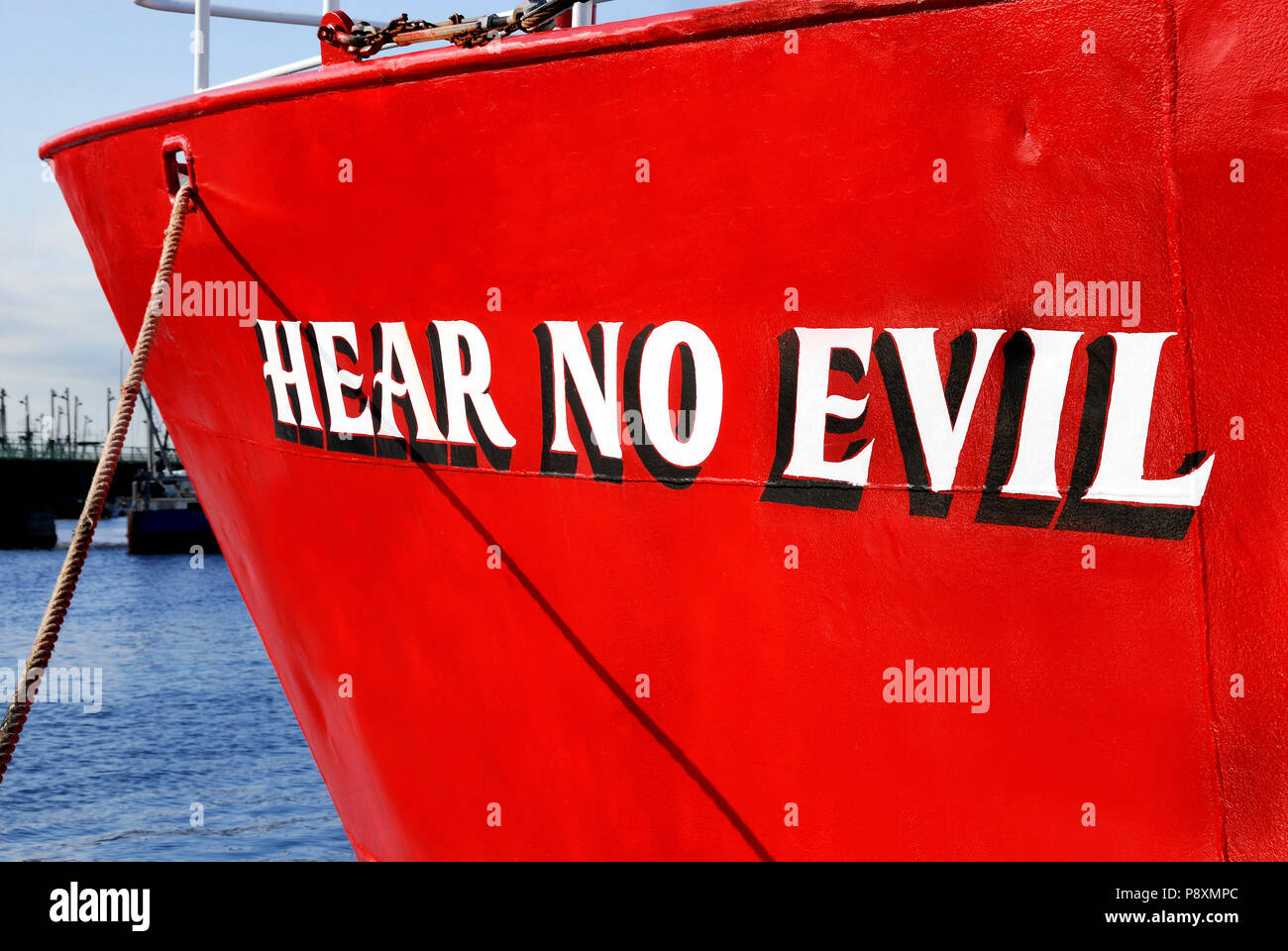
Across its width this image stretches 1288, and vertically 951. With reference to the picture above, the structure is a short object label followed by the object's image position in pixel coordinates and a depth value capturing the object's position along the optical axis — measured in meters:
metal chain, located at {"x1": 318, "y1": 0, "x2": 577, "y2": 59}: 3.64
